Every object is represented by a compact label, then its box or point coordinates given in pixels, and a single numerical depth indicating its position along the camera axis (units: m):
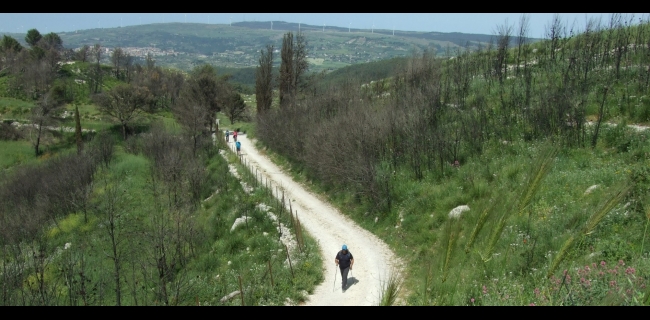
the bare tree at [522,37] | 27.52
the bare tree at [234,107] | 60.44
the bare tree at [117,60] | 96.78
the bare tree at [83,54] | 101.95
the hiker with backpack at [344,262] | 12.74
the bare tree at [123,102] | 53.03
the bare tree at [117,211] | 23.31
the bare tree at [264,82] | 45.59
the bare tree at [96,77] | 78.59
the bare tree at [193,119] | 36.94
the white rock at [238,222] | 20.23
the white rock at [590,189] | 12.32
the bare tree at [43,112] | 50.03
